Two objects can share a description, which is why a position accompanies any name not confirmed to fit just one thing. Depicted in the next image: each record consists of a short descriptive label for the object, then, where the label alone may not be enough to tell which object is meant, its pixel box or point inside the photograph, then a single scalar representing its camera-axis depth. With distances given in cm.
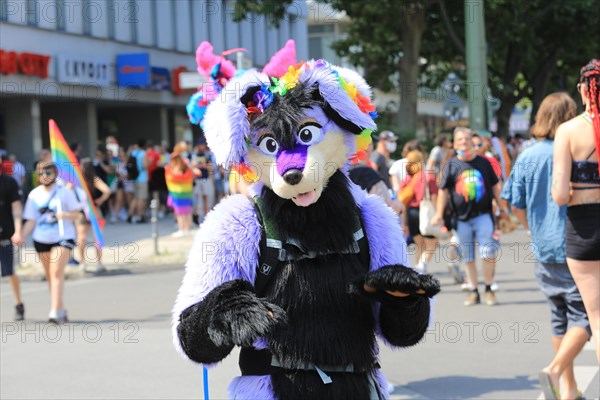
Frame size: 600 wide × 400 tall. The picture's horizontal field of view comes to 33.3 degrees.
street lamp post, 1752
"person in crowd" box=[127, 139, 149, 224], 2225
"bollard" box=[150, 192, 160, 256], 1528
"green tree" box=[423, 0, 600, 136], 2394
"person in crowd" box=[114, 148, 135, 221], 2284
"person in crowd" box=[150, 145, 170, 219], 2319
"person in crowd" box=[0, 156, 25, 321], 1020
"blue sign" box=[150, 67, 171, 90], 3238
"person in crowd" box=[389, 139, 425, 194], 1164
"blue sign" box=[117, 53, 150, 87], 3073
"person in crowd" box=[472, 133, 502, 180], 1062
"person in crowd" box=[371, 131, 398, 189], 1061
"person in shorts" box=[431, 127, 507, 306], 984
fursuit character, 330
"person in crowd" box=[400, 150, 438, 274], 1136
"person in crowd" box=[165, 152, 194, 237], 1856
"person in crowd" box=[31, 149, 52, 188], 1788
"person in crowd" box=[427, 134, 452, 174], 1394
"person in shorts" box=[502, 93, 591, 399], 579
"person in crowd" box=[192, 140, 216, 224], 2107
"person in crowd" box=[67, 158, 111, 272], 1409
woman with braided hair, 547
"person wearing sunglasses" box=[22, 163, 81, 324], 980
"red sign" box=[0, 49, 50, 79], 2447
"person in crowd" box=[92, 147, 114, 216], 2005
